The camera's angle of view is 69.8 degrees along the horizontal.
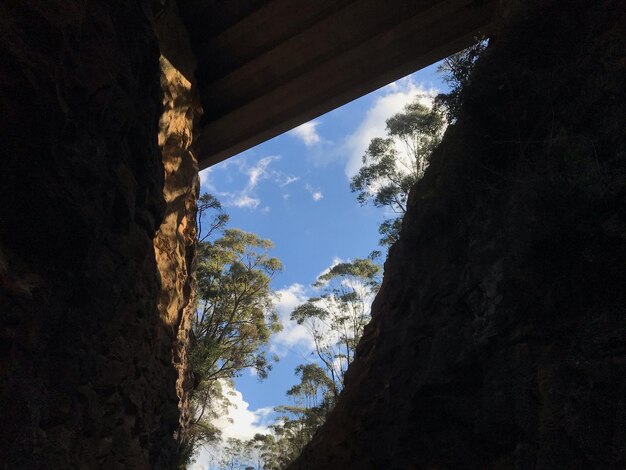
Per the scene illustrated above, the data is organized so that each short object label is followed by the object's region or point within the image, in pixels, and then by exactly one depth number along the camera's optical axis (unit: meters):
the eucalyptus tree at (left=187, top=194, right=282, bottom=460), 21.88
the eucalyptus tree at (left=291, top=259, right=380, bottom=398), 24.78
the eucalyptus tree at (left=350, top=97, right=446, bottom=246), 18.81
